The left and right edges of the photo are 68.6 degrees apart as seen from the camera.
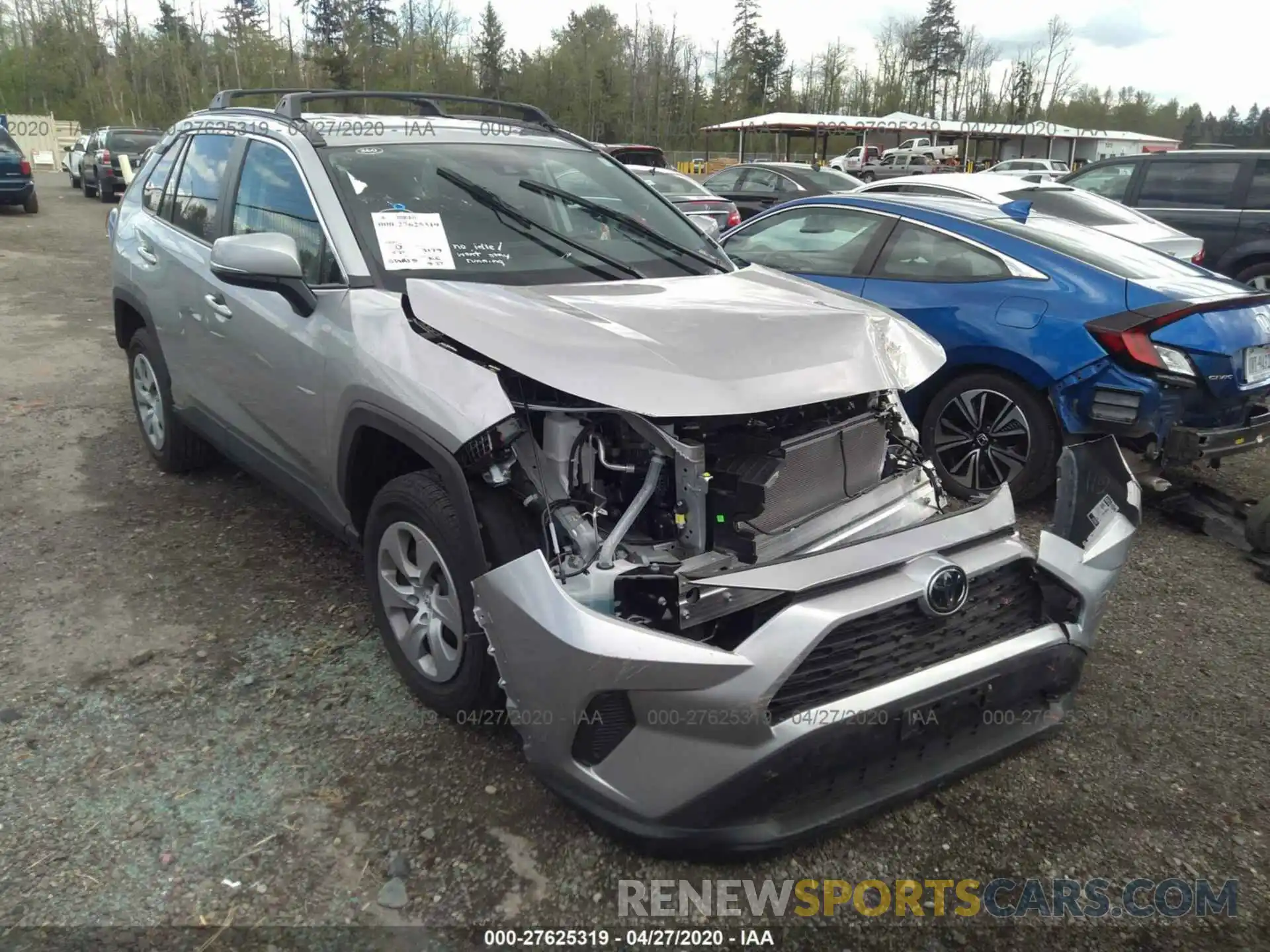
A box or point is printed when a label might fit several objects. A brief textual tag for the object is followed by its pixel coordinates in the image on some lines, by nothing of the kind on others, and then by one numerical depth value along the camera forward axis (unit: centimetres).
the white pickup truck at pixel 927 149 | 4045
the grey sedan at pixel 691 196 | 1251
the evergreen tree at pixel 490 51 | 6359
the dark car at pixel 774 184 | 1550
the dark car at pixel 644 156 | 1962
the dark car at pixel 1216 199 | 952
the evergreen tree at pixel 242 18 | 6306
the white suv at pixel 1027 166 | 2456
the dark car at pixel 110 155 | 2159
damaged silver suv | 220
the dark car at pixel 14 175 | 1761
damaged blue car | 433
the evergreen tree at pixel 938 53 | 7794
